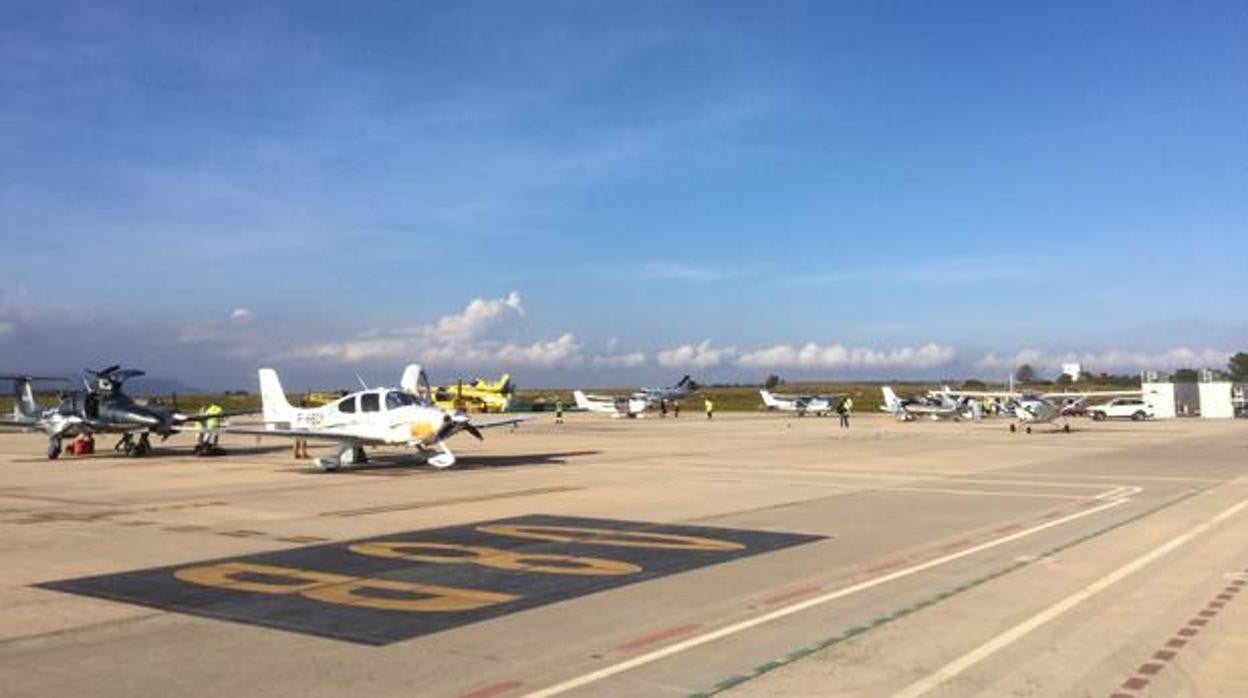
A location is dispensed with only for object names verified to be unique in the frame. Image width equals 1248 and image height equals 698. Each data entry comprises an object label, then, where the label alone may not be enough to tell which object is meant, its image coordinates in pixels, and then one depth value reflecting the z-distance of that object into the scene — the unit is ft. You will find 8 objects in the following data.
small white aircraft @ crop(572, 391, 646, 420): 271.08
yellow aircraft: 310.65
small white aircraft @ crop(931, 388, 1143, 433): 165.17
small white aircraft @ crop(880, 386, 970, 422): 218.38
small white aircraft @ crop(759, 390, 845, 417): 276.21
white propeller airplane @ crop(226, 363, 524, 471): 83.87
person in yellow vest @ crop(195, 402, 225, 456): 107.41
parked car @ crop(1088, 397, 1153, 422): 234.38
